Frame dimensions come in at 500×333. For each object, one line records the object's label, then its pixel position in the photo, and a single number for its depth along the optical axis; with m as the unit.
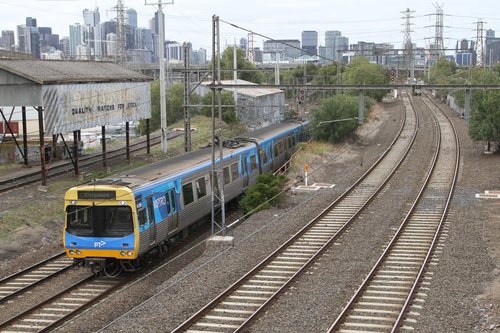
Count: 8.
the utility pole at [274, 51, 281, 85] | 57.11
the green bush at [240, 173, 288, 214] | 23.59
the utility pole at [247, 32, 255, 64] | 118.78
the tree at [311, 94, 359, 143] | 41.19
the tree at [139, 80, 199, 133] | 64.88
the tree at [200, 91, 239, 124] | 55.53
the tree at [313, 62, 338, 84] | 86.50
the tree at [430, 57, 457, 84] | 92.05
